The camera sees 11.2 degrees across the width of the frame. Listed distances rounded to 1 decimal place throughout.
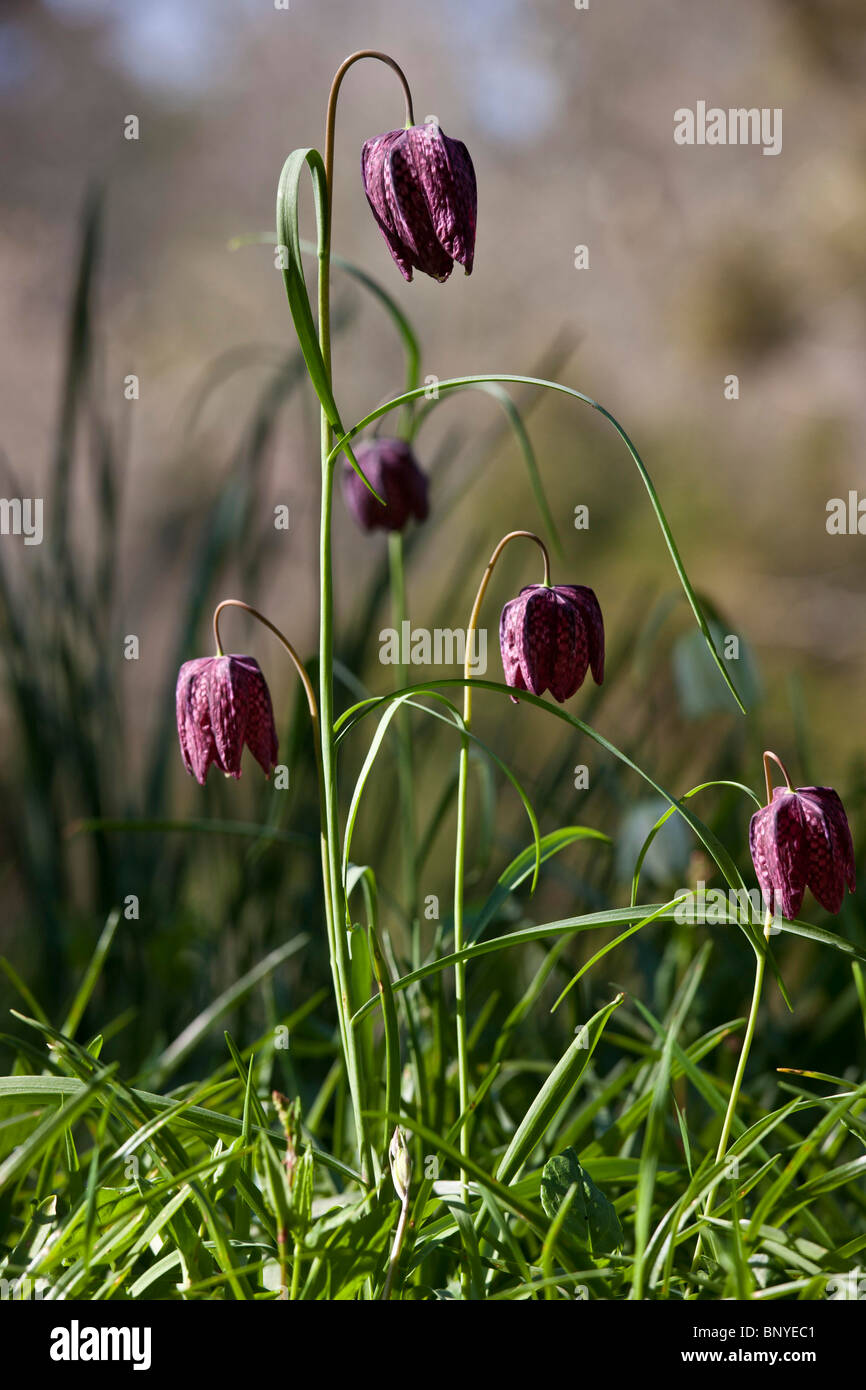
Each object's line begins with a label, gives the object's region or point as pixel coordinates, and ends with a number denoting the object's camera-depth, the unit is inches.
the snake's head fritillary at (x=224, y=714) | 46.0
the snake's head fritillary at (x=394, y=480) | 51.6
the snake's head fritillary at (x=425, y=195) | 44.7
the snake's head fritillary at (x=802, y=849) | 44.9
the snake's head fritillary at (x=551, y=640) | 45.8
